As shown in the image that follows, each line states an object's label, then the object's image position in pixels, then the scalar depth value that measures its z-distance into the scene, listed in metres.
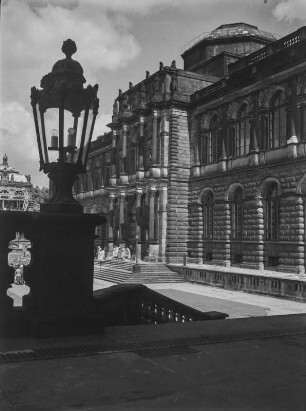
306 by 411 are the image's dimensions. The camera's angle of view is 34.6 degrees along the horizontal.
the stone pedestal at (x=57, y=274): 5.77
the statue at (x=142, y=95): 39.19
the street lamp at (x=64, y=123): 6.07
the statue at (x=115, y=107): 44.39
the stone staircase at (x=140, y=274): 30.33
